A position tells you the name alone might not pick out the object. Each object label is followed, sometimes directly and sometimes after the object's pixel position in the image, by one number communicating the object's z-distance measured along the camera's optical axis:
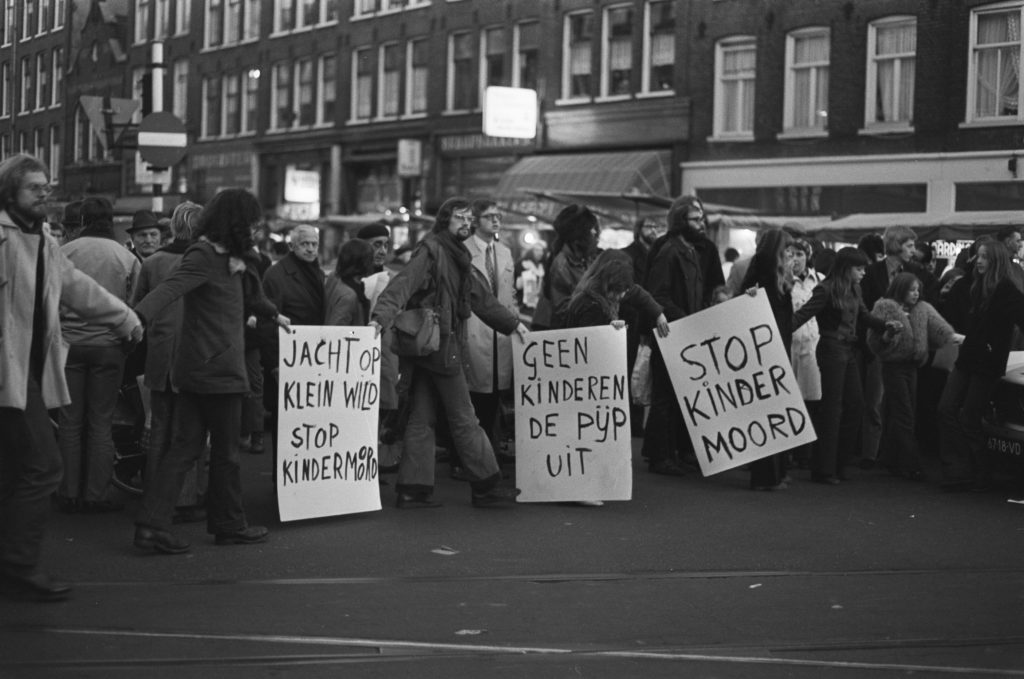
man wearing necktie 11.11
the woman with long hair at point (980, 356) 10.99
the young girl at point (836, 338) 11.64
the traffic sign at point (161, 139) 17.75
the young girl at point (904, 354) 12.20
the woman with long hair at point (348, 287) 10.95
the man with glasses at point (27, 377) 6.94
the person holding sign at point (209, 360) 8.16
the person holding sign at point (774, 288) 11.26
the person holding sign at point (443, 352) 9.73
